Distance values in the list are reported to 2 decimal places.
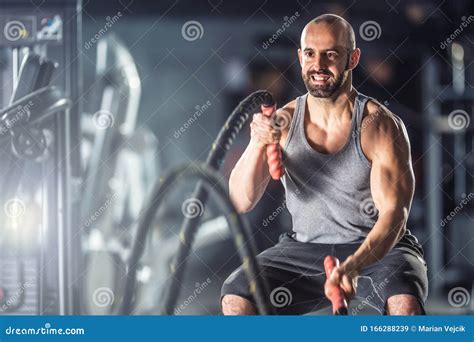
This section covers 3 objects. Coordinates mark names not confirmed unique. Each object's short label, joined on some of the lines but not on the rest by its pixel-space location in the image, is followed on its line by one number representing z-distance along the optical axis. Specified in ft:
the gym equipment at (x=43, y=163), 20.22
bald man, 19.20
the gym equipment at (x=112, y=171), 20.67
